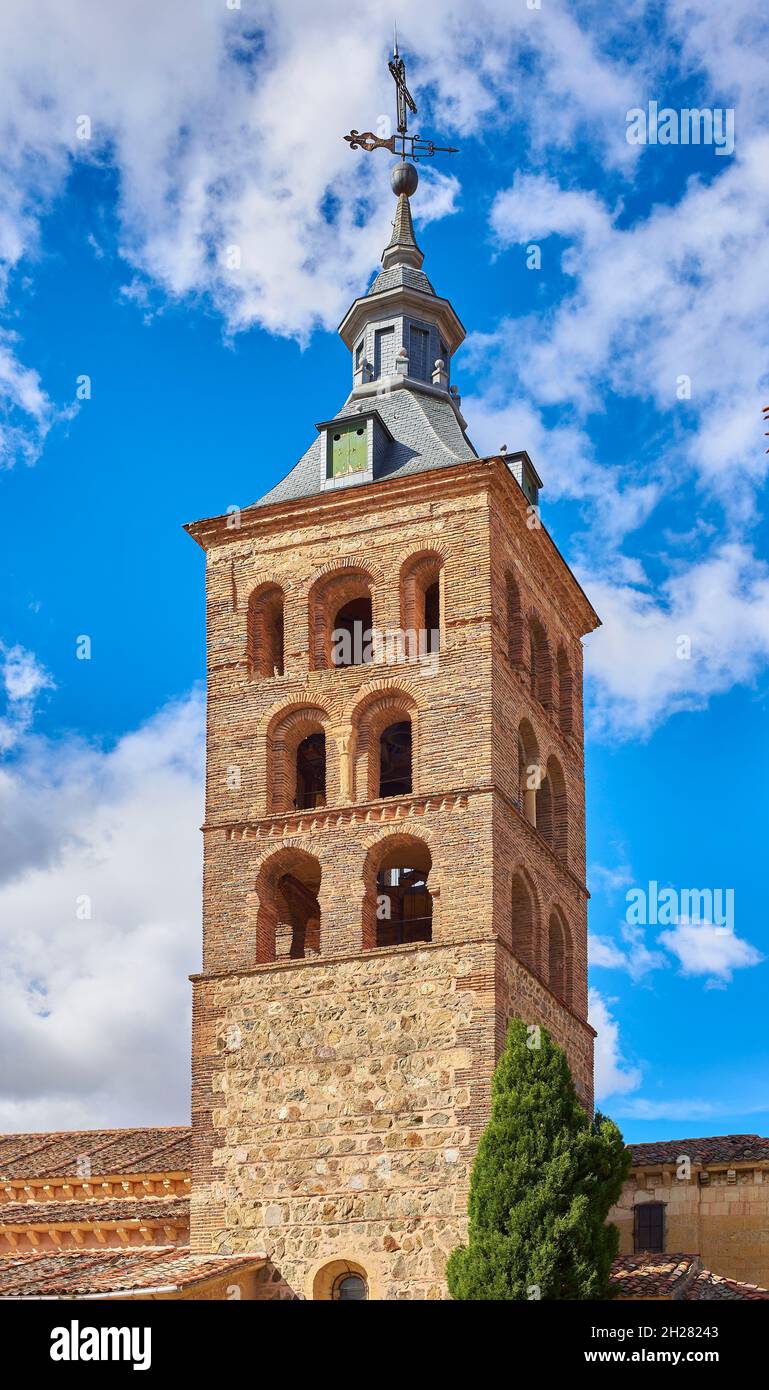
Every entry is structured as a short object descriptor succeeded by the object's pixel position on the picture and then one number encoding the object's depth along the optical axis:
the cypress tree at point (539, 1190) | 29.56
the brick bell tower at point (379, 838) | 32.72
